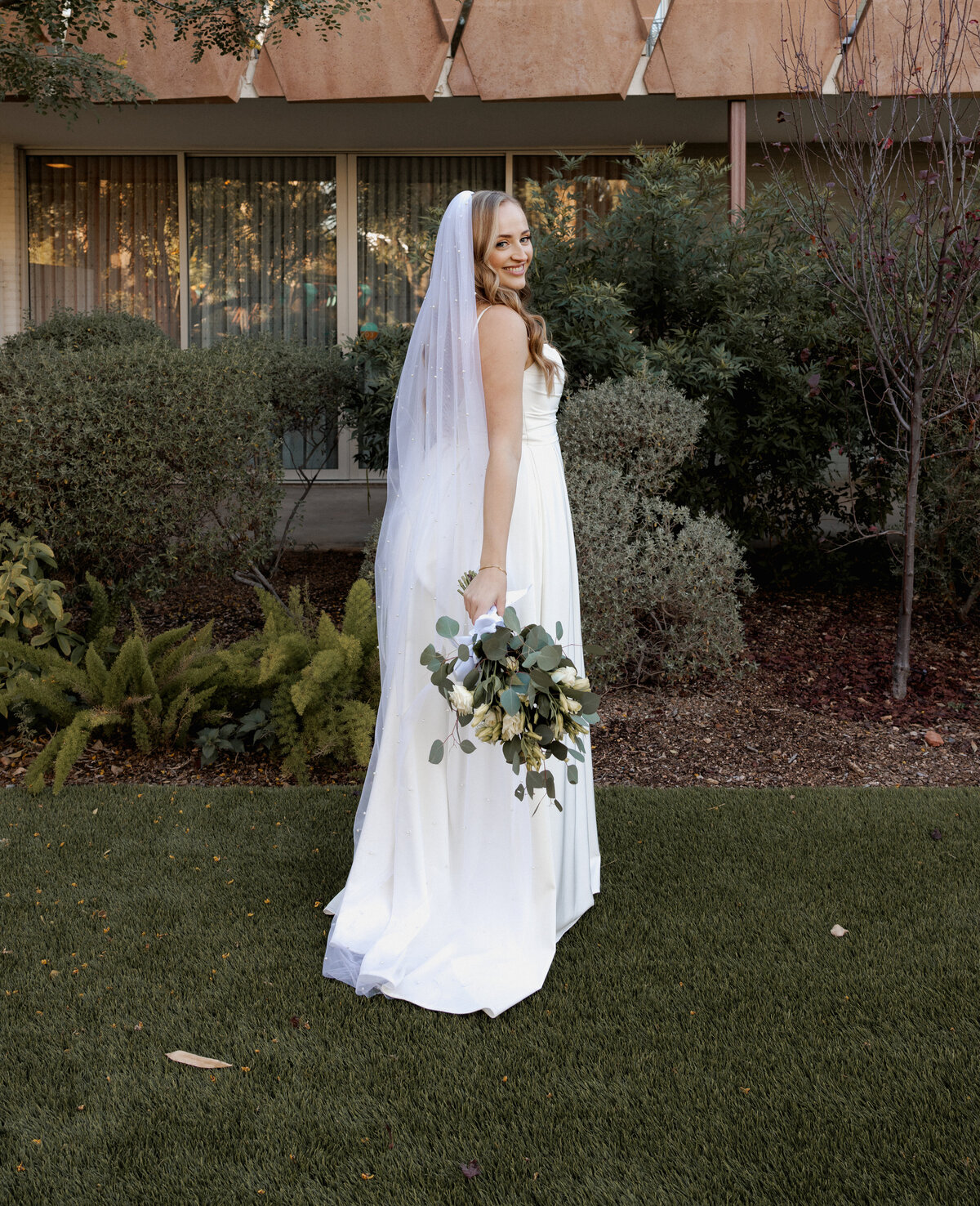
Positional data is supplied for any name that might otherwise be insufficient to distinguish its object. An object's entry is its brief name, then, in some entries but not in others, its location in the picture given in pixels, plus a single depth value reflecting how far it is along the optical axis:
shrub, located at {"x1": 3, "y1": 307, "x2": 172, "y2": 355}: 8.02
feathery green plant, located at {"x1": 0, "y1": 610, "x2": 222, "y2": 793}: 4.29
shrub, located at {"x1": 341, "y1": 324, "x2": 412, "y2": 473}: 6.25
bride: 2.65
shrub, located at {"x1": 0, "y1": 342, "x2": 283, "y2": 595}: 4.58
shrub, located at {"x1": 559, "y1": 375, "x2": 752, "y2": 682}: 4.83
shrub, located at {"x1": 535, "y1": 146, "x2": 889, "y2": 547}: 5.95
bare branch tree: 4.39
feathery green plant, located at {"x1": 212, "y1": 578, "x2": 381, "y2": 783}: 4.14
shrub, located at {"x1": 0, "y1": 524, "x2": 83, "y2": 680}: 4.45
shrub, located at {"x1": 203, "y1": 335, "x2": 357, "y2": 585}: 6.33
